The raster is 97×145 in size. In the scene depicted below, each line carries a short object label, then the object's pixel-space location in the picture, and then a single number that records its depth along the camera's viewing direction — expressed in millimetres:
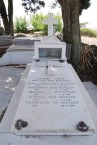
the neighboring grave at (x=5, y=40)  6210
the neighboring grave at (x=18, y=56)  4516
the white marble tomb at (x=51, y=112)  1455
